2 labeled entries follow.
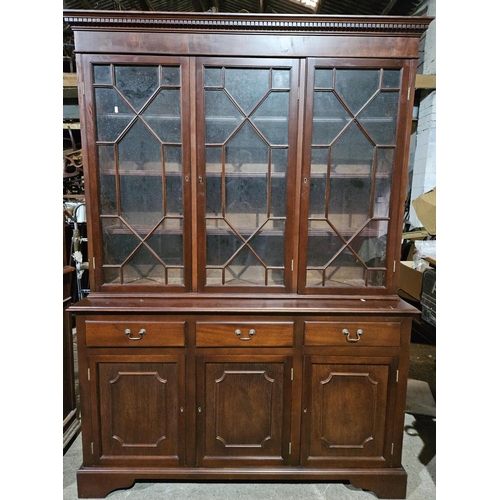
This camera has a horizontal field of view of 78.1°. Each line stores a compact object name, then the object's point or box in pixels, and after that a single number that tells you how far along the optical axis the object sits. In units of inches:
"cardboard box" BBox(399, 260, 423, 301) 103.6
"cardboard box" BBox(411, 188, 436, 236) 87.1
